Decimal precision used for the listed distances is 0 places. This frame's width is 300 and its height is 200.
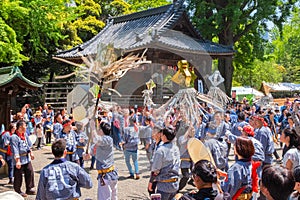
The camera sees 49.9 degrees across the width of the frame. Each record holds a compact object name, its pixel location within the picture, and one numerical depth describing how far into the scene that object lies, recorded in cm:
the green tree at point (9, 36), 1011
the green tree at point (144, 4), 2769
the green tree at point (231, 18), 2028
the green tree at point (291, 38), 2742
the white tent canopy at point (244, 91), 3427
